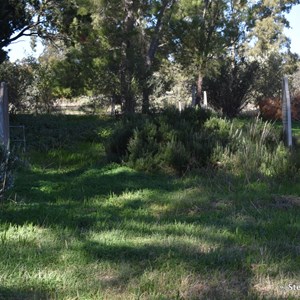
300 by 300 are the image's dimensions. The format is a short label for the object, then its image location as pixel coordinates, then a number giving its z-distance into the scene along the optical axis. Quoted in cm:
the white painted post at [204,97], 2129
